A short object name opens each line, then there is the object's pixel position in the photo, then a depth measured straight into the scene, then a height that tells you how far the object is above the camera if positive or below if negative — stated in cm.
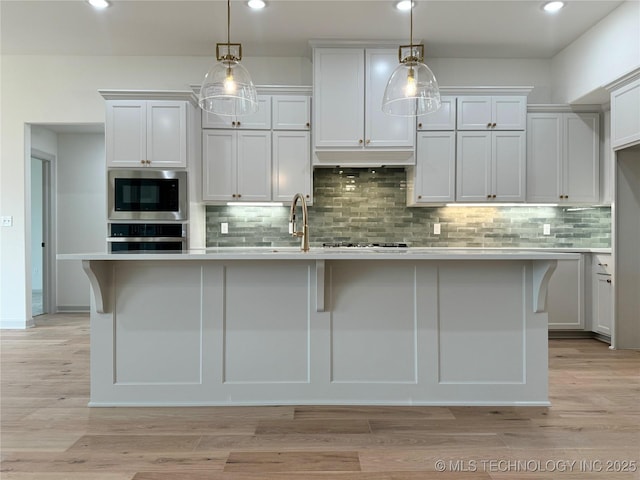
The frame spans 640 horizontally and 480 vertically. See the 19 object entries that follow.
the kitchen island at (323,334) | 263 -57
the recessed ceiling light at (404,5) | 373 +195
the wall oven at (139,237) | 424 +1
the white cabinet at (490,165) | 468 +74
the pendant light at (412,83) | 261 +89
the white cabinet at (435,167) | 466 +72
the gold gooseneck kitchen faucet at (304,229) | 262 +5
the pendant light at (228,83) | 260 +90
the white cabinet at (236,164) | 464 +75
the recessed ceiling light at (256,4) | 376 +196
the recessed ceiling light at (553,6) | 379 +196
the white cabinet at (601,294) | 429 -56
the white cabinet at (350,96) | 451 +141
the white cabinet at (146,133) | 432 +100
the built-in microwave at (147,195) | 428 +41
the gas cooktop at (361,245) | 484 -8
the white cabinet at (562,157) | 474 +84
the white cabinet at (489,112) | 466 +129
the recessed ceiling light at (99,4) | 376 +197
